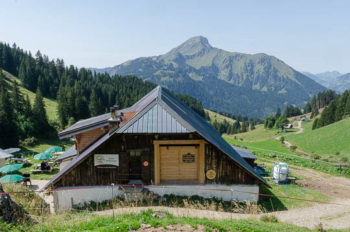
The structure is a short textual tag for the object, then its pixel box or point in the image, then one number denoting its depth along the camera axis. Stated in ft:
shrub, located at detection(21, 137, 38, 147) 177.06
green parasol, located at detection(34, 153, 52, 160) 94.58
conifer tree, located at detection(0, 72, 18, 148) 164.45
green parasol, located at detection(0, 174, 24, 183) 65.82
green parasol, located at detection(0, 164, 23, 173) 76.38
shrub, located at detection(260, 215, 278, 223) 39.81
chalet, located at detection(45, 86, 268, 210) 46.93
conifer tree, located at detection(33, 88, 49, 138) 206.40
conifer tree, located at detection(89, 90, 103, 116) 299.87
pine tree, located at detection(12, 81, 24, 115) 209.97
